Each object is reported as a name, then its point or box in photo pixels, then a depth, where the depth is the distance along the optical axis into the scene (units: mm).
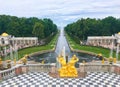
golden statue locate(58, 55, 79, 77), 16703
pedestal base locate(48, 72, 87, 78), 16819
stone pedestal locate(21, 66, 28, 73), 17905
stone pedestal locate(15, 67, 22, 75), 17344
